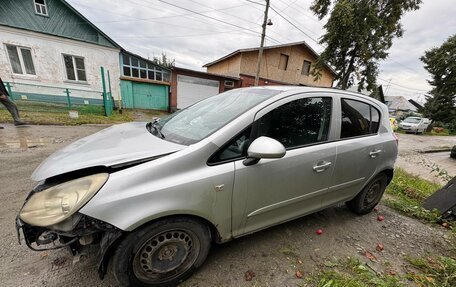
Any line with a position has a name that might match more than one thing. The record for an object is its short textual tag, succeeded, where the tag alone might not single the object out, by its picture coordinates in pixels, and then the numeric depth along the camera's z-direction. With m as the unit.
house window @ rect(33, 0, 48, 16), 10.57
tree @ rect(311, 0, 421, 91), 13.24
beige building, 18.59
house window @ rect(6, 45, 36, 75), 10.59
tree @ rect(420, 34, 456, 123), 26.06
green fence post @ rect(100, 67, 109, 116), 10.14
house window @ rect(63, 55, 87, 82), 11.67
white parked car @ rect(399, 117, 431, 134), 21.59
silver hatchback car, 1.33
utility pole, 12.88
